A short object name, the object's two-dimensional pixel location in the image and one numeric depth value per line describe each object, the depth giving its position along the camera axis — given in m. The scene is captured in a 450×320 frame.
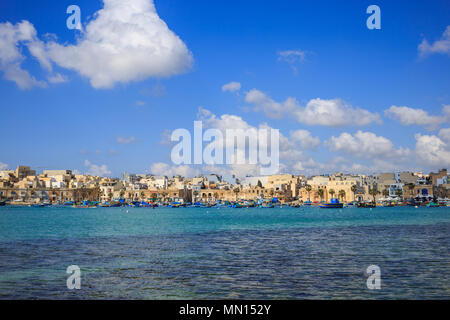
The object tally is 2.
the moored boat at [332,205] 158.62
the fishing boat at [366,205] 171.00
